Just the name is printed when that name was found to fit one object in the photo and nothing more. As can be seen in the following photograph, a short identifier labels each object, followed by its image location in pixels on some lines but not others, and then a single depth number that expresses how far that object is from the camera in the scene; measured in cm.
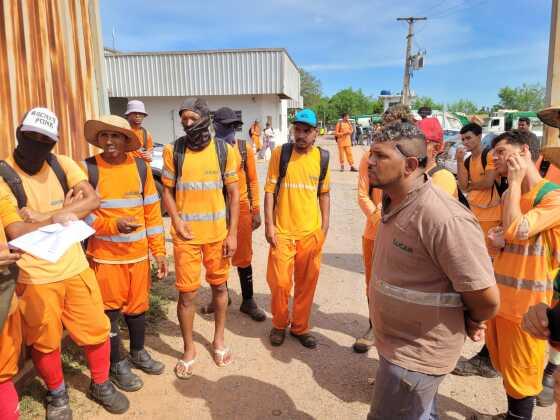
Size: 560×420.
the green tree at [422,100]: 8050
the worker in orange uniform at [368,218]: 350
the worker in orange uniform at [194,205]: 342
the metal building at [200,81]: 2233
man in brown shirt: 175
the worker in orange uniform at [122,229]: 317
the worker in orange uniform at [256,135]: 2014
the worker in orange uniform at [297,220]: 390
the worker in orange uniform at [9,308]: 213
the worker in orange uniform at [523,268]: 254
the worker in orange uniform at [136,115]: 602
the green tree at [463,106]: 9995
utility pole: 3528
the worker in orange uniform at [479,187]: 363
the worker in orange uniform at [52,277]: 259
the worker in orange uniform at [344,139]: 1562
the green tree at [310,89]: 7150
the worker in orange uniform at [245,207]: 466
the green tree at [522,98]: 8052
